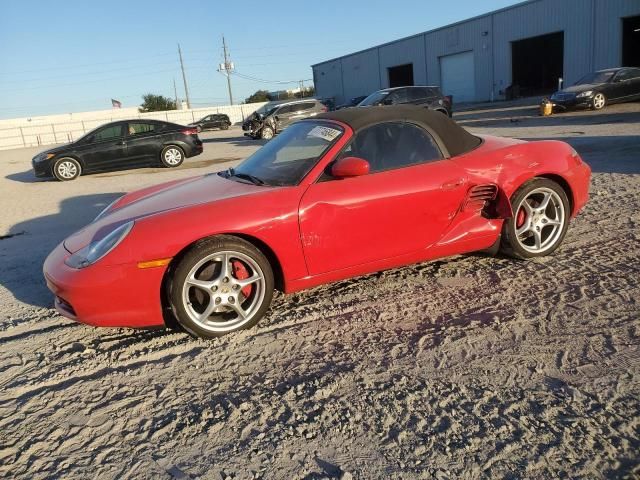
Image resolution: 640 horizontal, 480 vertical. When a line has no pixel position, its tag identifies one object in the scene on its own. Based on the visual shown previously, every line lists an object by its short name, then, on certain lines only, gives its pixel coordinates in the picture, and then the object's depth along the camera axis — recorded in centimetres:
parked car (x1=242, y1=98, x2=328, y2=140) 2241
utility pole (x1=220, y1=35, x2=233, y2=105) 7794
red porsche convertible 328
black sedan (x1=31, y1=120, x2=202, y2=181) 1326
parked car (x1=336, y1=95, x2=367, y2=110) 2877
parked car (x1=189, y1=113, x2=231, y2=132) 4134
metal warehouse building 2889
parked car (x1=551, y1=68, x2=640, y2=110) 1936
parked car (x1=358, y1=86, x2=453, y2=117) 1997
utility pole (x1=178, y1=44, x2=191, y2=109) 7459
